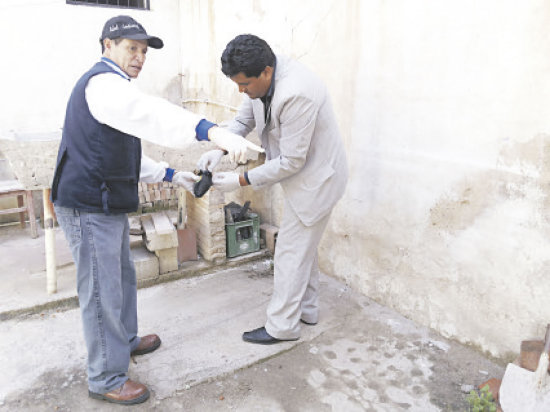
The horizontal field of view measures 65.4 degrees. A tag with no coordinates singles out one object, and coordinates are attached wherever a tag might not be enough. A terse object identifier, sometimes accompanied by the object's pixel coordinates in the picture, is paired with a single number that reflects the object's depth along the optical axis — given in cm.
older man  192
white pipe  328
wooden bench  463
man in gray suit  250
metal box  416
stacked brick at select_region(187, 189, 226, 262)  394
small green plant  235
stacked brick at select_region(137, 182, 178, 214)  473
